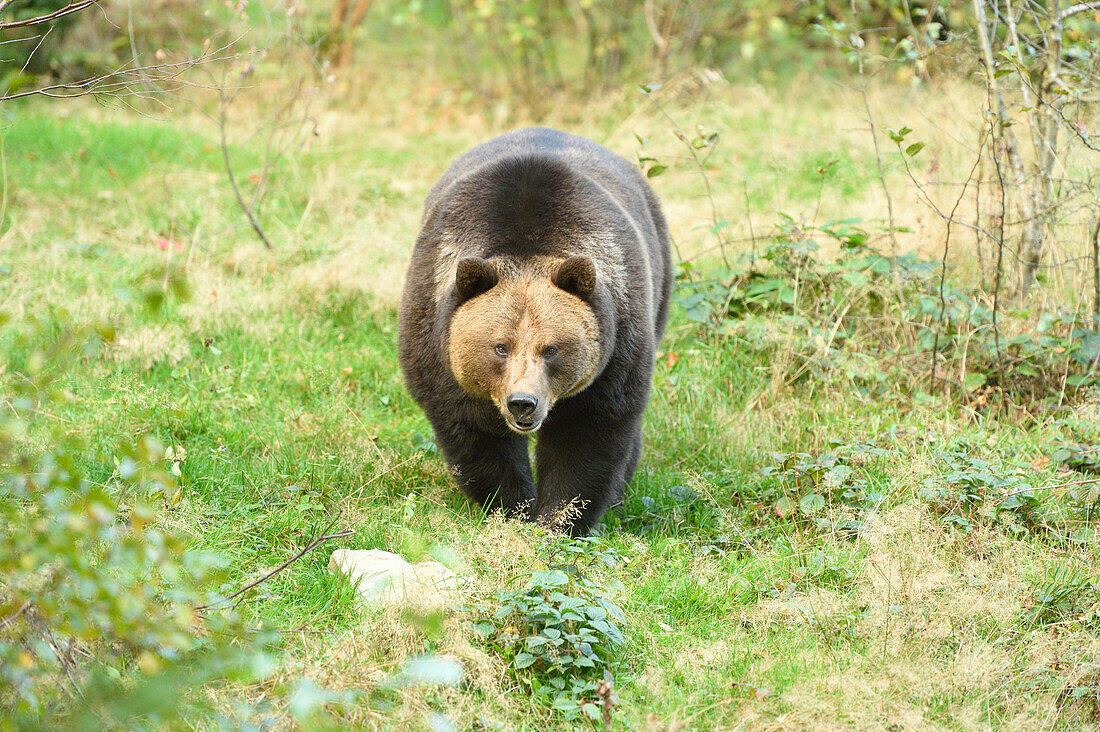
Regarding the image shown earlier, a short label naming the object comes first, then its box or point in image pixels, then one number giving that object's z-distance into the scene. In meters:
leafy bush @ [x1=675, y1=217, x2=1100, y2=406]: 13.49
